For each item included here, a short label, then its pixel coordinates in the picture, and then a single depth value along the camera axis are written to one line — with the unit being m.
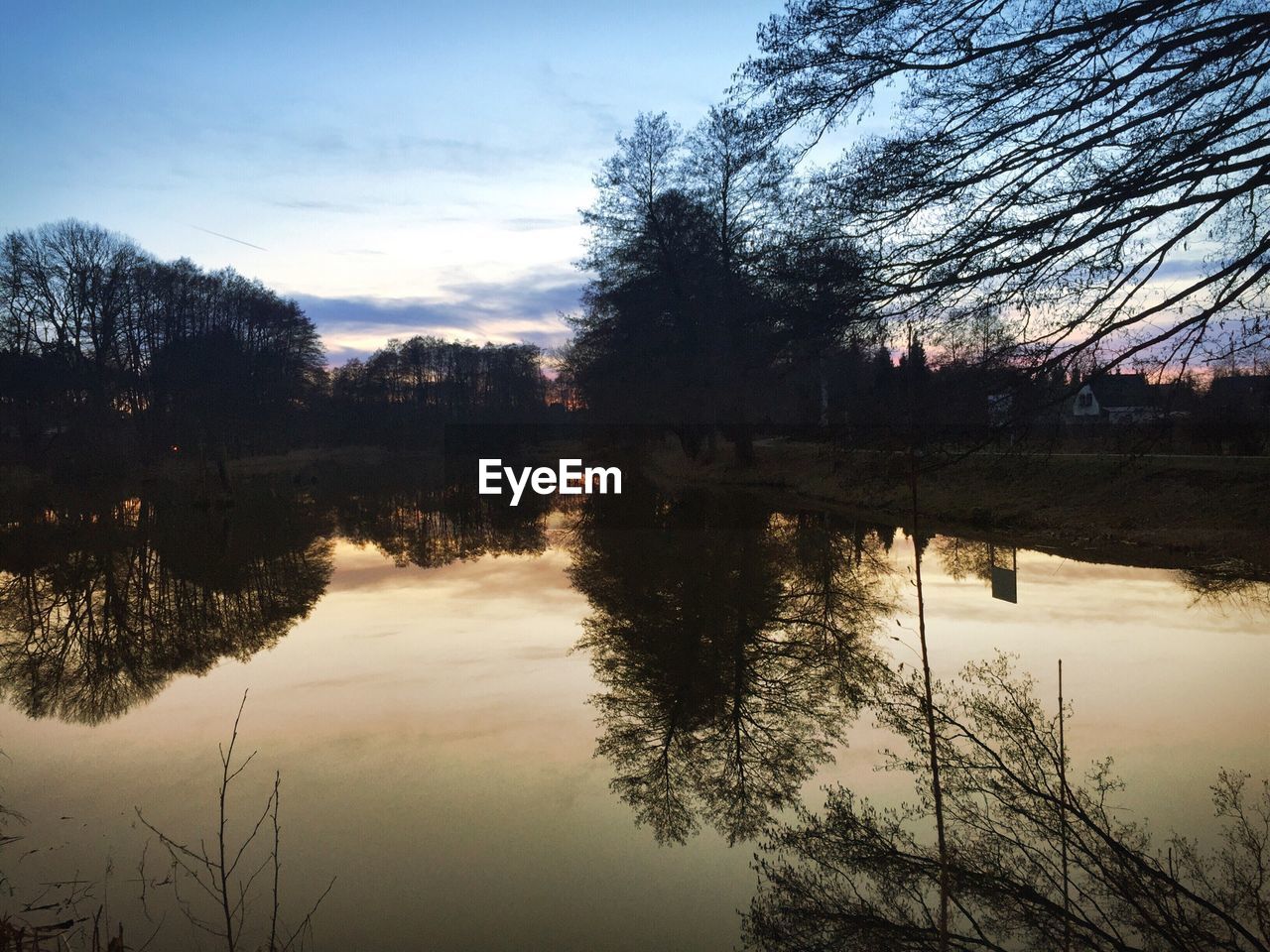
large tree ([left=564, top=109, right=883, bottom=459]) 26.58
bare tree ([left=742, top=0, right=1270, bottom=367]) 5.77
